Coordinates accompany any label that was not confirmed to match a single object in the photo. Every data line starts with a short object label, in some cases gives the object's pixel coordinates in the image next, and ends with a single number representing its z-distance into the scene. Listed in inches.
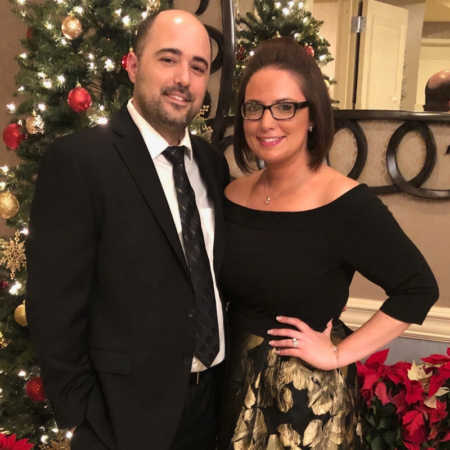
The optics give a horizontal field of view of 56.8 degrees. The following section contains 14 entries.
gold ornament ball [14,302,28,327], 73.5
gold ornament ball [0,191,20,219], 71.3
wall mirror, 118.6
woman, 46.5
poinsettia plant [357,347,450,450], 66.9
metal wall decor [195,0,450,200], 86.0
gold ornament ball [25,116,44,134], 72.1
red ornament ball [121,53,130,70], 68.7
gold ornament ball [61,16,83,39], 67.7
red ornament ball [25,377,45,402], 73.6
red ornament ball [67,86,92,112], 66.7
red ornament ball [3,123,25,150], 74.1
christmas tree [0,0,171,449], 69.7
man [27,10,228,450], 41.8
